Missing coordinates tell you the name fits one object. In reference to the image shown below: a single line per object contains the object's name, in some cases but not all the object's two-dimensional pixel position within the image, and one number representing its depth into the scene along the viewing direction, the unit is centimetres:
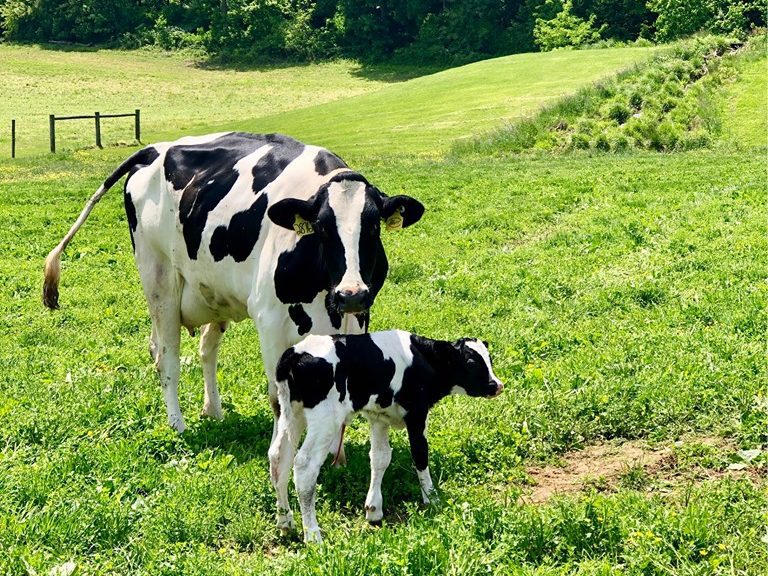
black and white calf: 600
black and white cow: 656
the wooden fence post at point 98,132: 4176
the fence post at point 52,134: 3996
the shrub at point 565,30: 8575
